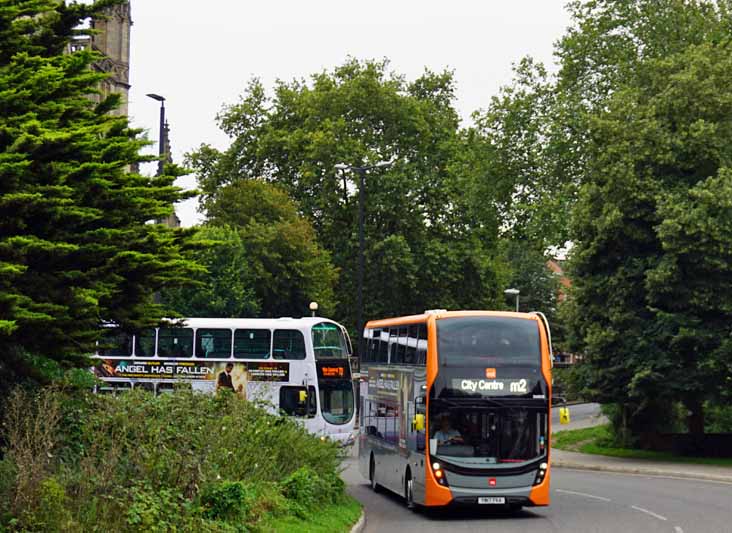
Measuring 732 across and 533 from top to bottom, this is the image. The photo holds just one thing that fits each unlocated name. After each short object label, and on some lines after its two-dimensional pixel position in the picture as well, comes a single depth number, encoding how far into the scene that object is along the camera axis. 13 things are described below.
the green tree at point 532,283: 105.24
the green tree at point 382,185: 66.94
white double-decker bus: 37.84
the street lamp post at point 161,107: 37.44
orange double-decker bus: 22.64
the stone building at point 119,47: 61.00
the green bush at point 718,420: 42.81
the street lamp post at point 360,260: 47.66
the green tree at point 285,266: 59.38
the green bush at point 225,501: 15.07
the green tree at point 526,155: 51.41
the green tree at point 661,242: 35.88
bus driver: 22.84
